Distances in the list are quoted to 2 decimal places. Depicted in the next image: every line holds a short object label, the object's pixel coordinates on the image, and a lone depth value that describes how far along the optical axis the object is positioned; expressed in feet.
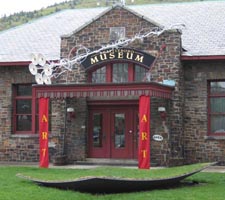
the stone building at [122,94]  67.00
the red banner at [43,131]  64.39
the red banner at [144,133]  59.62
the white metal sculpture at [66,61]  65.56
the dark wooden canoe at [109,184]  42.27
